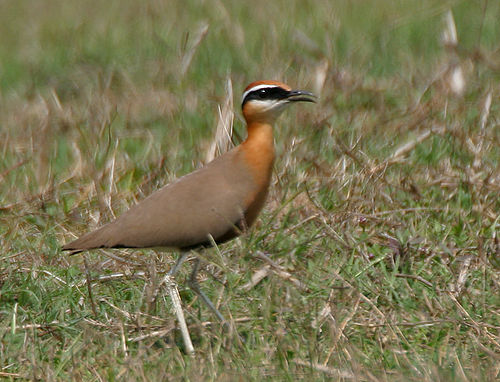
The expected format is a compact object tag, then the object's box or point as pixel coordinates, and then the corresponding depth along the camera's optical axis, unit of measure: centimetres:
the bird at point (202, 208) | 880
